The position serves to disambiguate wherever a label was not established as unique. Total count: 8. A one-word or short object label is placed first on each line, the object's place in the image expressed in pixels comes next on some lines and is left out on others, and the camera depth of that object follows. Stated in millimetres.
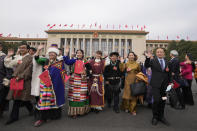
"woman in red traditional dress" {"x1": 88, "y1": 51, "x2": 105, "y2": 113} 3609
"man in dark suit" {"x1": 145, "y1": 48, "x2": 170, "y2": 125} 2898
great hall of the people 46906
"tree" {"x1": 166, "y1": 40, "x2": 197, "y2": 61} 29336
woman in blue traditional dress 2822
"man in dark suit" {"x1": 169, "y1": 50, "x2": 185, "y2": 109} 3928
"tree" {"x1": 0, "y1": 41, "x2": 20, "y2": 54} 24500
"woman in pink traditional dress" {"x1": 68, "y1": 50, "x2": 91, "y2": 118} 3234
